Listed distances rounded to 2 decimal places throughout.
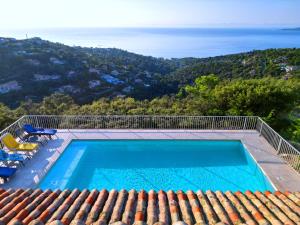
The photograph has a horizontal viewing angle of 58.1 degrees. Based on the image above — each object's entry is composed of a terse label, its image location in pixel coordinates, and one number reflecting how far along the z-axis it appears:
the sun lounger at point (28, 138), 10.60
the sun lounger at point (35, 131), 10.50
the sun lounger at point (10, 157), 8.61
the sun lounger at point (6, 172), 7.76
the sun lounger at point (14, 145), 9.34
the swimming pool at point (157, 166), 8.80
